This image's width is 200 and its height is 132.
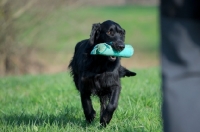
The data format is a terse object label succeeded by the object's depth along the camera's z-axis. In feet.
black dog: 35.45
